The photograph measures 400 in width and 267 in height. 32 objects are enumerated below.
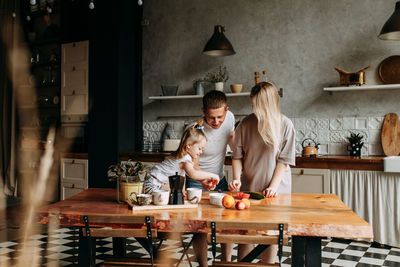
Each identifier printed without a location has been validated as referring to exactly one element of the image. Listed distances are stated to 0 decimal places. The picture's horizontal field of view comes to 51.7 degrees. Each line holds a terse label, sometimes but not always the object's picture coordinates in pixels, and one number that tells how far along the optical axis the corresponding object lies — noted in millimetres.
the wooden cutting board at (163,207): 2227
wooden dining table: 1888
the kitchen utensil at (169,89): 5754
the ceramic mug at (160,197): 2277
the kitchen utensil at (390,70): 4641
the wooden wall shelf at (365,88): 4508
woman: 2686
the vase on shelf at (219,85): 5379
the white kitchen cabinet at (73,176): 5754
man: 2873
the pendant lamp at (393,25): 4012
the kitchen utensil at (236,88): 5274
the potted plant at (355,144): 4707
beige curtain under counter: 3986
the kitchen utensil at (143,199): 2275
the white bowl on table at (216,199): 2320
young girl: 2639
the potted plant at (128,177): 2449
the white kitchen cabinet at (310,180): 4262
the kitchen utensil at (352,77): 4648
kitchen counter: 4047
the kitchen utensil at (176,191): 2317
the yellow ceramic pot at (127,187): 2445
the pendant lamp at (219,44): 4930
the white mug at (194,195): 2369
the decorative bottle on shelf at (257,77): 5168
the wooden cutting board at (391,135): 4633
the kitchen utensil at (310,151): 4598
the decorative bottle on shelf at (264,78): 5336
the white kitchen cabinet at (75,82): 5980
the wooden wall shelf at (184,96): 5179
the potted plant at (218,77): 5395
